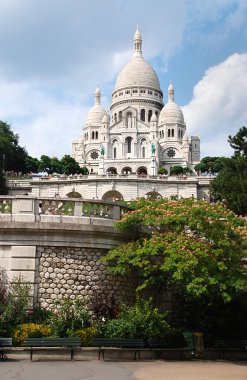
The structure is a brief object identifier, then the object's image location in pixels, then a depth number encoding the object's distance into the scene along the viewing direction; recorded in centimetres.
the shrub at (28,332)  1580
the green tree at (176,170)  11051
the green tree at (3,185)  6671
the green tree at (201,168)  11512
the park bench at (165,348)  1673
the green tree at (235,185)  3450
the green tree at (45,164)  10215
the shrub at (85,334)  1630
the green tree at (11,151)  9036
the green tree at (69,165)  10133
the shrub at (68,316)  1636
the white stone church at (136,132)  12764
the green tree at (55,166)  10290
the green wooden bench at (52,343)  1517
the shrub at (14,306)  1612
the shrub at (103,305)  1733
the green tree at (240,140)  4172
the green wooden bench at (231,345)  1841
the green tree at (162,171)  10812
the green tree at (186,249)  1675
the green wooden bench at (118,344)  1588
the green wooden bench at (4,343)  1498
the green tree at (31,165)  10012
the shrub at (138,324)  1653
